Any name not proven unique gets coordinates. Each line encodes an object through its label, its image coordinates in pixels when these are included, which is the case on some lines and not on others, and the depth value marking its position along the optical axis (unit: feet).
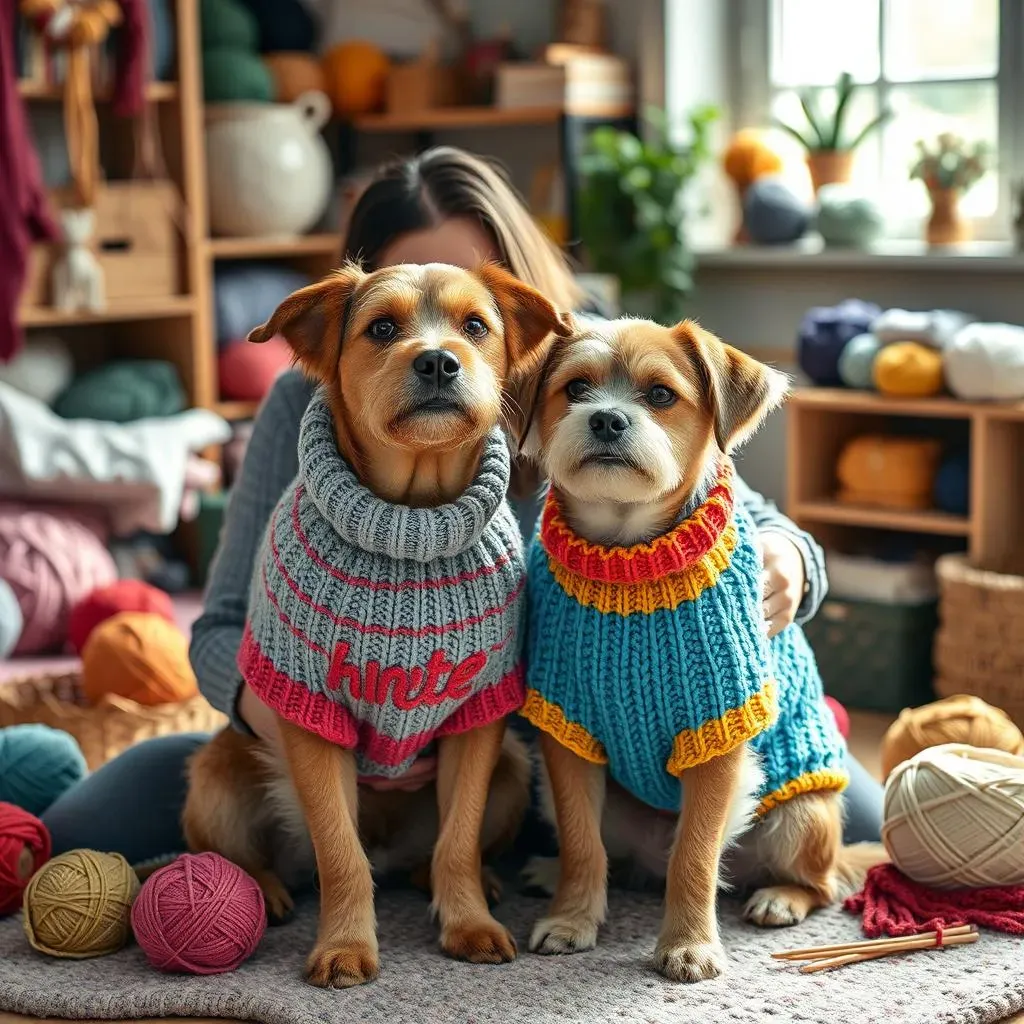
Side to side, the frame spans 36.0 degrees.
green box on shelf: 10.08
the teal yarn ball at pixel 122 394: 11.93
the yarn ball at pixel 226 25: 12.73
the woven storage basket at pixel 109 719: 8.14
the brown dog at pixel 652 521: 5.19
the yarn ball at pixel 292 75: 13.16
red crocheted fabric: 5.80
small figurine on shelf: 11.51
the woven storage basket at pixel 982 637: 9.37
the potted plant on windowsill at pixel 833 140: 11.51
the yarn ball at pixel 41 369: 11.88
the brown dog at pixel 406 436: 5.10
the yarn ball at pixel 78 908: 5.73
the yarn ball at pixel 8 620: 9.66
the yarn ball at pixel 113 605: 9.53
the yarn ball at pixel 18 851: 6.19
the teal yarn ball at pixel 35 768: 6.97
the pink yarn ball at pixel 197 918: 5.49
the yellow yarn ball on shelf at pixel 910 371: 9.96
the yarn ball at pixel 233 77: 12.70
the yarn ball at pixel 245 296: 12.83
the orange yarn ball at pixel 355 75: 13.25
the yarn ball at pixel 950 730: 6.73
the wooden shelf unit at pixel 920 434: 9.89
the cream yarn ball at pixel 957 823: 5.82
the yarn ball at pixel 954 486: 10.12
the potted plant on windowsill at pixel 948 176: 10.89
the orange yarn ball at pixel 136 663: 8.45
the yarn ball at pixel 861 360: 10.37
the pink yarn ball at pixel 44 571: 10.48
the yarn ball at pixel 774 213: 11.60
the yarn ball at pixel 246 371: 12.77
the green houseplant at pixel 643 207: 11.52
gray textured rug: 5.18
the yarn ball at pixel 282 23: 13.19
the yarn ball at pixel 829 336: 10.59
